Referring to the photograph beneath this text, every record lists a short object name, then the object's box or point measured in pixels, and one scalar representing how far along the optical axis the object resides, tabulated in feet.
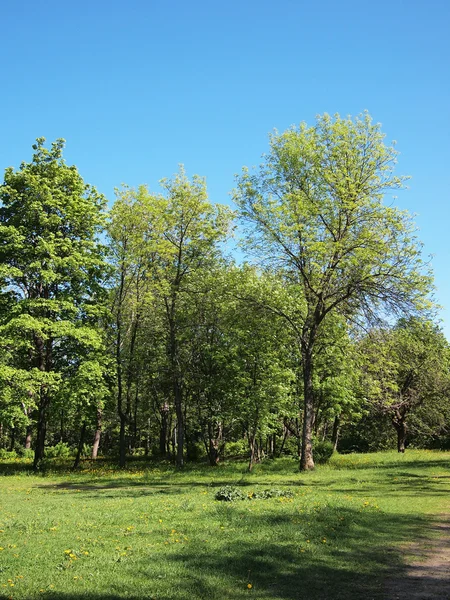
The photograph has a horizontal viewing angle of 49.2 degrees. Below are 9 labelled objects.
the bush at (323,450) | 108.18
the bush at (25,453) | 148.71
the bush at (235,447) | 150.51
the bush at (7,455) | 138.23
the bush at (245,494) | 46.80
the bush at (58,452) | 155.82
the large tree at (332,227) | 75.87
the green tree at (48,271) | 92.94
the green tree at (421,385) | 134.00
